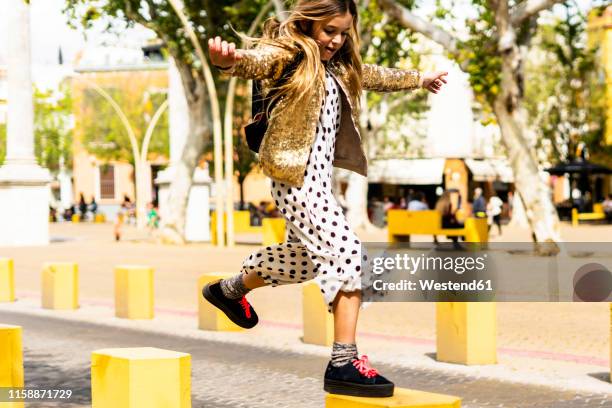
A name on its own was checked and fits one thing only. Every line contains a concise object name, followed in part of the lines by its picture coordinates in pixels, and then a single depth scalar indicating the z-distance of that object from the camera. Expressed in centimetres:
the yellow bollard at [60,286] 1343
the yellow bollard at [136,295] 1218
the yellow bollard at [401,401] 457
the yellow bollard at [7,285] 1455
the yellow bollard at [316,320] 971
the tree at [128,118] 6272
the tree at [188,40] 2794
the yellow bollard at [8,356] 626
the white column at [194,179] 3331
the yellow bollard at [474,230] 2201
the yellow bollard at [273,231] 2536
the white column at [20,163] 2914
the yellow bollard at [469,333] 857
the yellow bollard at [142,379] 484
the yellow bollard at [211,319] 1084
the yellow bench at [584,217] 4425
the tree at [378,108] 2652
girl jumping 490
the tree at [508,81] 2083
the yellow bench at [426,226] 2217
